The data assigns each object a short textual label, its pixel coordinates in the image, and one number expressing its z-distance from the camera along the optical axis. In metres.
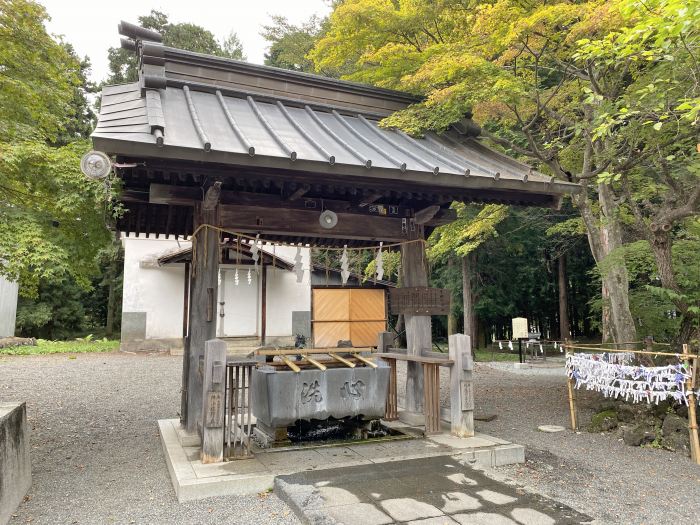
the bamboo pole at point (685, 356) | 5.24
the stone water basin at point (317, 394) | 4.98
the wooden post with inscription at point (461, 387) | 5.44
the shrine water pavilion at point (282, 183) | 4.59
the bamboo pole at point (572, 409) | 6.78
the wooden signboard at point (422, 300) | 6.21
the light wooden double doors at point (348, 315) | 16.97
